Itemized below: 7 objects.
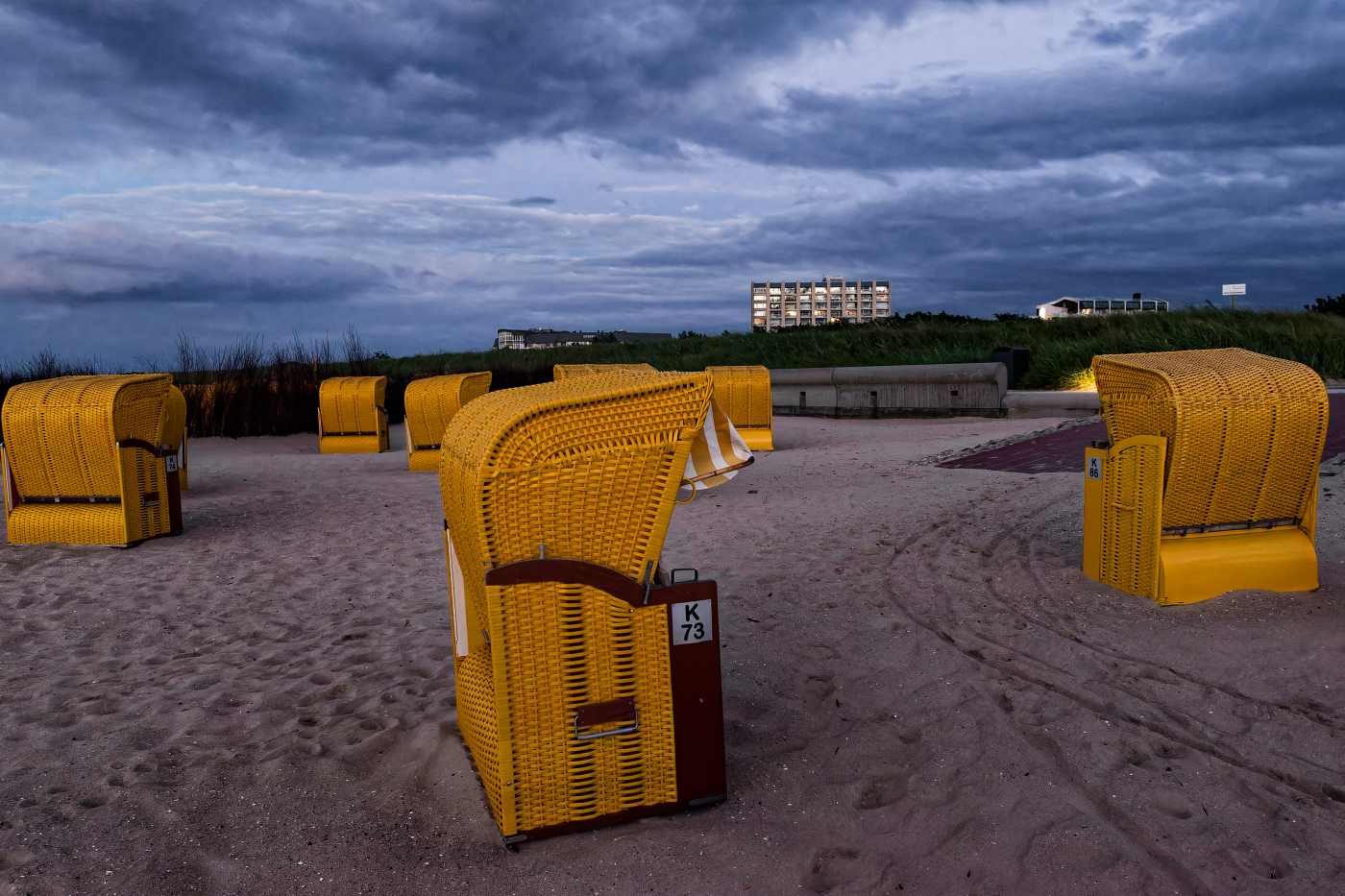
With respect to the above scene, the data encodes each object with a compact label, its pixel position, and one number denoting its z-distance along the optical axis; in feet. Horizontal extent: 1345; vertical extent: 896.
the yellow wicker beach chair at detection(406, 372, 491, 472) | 40.75
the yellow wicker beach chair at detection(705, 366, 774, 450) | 41.73
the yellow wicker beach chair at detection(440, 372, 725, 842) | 8.56
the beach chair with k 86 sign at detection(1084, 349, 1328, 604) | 15.44
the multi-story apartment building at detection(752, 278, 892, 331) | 510.58
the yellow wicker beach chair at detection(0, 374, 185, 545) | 23.72
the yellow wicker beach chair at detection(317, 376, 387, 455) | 47.39
